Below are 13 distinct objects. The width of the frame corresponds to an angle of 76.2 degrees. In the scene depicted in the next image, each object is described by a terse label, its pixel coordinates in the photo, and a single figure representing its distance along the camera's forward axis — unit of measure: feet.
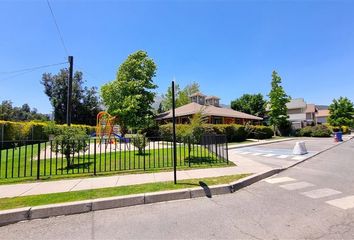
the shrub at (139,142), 38.63
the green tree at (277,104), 137.69
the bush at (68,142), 29.14
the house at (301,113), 183.32
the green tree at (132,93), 85.39
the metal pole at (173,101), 20.98
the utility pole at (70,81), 45.38
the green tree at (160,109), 159.26
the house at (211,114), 100.92
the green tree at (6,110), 167.40
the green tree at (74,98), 140.67
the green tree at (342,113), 164.25
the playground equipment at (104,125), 68.64
